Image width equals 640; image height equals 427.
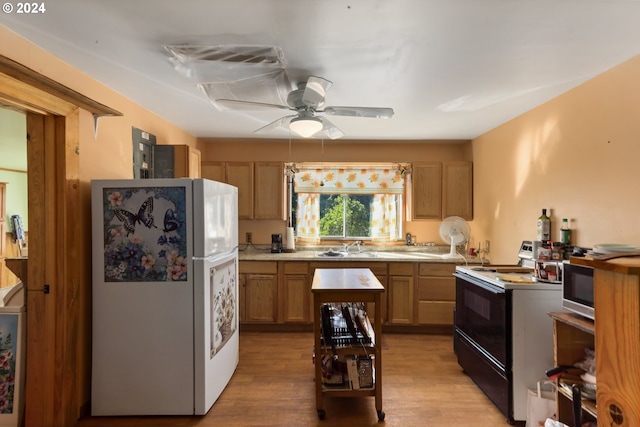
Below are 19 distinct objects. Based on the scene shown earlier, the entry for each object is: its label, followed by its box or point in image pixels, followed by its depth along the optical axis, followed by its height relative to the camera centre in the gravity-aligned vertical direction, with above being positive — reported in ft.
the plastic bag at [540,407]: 5.94 -3.84
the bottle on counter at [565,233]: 7.24 -0.47
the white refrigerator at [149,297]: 6.54 -1.78
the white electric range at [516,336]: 6.39 -2.64
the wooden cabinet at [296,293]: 11.41 -2.97
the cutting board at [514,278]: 6.63 -1.48
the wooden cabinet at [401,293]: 11.28 -2.95
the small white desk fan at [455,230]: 11.46 -0.62
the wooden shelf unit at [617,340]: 1.83 -0.81
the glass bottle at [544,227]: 7.94 -0.36
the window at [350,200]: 13.30 +0.63
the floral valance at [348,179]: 13.29 +1.55
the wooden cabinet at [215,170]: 12.42 +1.85
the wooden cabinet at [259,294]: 11.44 -3.01
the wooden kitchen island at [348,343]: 6.42 -2.84
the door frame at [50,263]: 5.98 -0.95
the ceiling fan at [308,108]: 6.39 +2.40
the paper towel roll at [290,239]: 12.91 -1.04
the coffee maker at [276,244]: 12.76 -1.24
